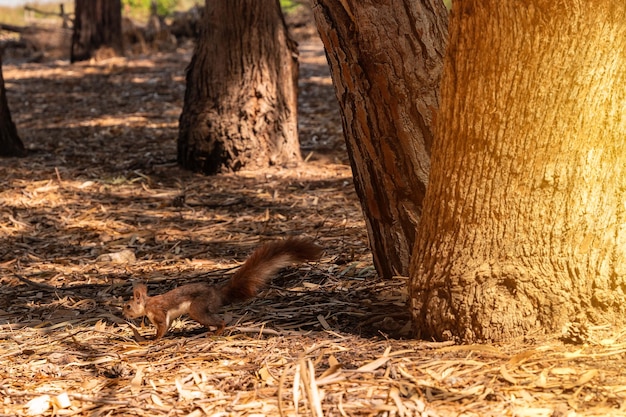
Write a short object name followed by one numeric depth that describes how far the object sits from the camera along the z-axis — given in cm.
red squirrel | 809
